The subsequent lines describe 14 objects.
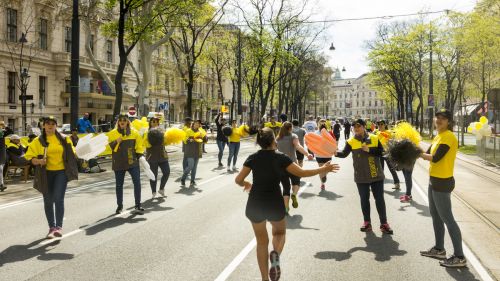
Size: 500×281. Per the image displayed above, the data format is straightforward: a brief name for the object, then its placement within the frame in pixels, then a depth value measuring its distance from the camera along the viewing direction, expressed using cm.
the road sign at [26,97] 2352
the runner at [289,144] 908
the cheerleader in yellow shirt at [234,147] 1618
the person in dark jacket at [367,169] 721
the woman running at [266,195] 462
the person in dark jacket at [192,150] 1214
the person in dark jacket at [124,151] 835
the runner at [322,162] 1182
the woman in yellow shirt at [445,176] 561
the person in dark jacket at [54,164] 679
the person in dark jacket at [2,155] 1148
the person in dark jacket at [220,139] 1758
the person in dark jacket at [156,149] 983
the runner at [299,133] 1177
